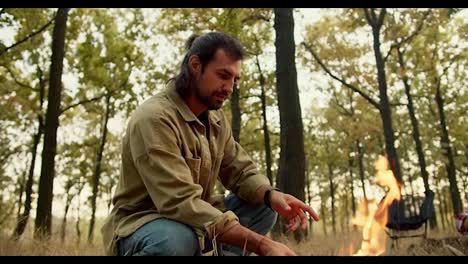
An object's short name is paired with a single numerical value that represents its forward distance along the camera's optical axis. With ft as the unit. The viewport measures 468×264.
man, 6.71
